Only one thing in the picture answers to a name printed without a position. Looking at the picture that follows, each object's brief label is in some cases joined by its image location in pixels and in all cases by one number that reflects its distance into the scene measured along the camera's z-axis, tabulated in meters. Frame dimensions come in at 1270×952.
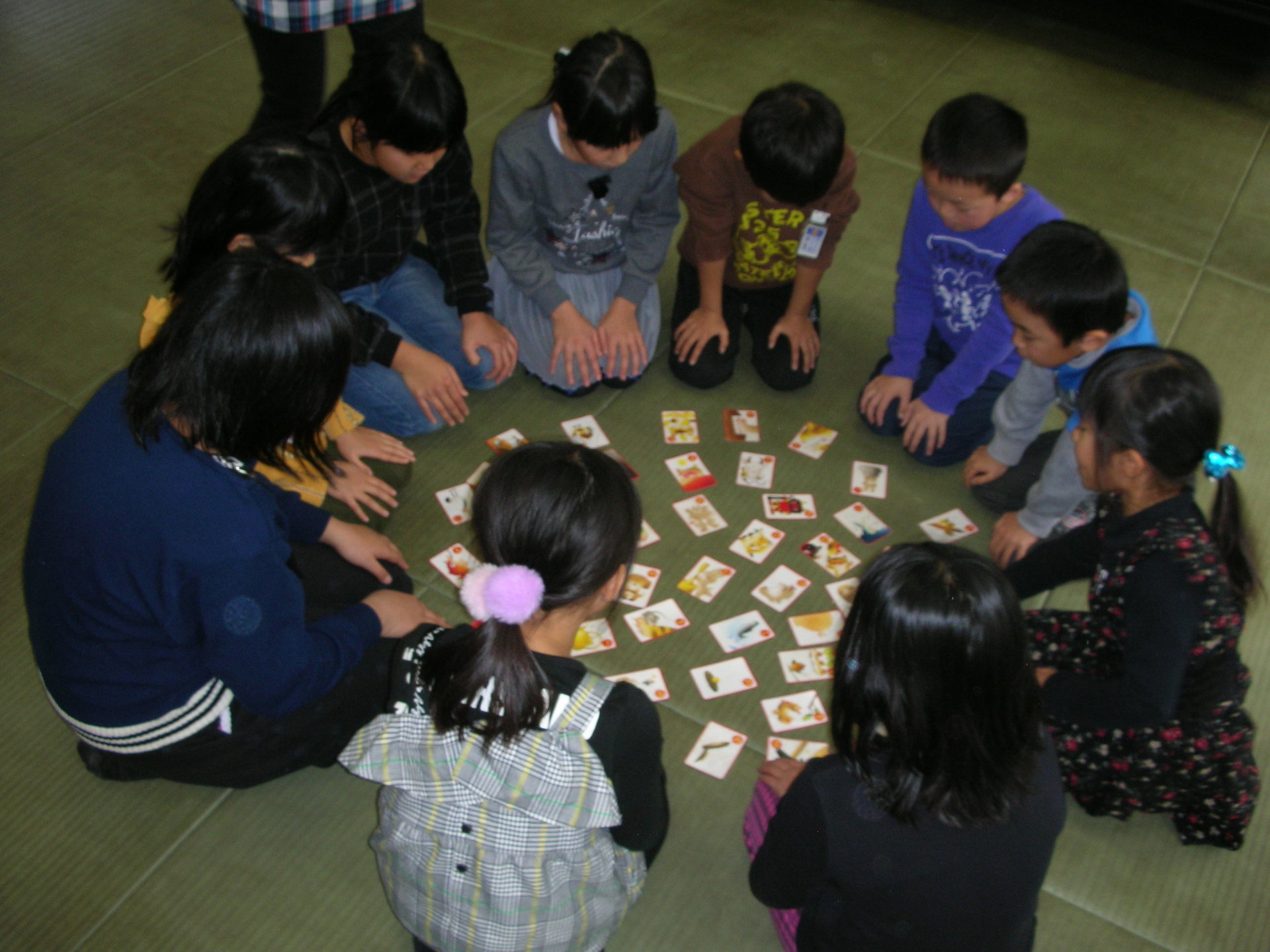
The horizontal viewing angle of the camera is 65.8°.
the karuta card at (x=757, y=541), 2.50
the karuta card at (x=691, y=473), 2.66
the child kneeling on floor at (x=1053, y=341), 2.12
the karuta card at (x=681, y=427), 2.79
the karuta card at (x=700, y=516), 2.56
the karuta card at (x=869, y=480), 2.67
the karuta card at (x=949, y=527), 2.57
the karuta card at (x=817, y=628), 2.32
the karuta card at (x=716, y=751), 2.10
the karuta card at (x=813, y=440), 2.77
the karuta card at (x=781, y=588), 2.41
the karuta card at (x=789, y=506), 2.60
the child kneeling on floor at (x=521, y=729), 1.26
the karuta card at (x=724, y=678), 2.23
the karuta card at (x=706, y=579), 2.42
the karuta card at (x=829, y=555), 2.48
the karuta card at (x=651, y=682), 2.21
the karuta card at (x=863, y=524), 2.56
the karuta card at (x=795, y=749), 2.10
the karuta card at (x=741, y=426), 2.79
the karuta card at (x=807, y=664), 2.26
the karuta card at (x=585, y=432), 2.74
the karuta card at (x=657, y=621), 2.33
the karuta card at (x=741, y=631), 2.32
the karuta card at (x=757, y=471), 2.67
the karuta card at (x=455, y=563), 2.42
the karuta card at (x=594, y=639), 2.29
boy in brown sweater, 2.39
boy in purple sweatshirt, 2.36
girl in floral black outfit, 1.70
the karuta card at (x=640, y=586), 2.39
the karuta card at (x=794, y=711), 2.17
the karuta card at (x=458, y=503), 2.56
